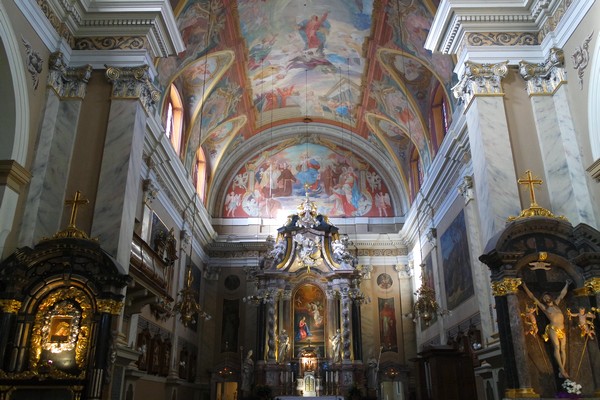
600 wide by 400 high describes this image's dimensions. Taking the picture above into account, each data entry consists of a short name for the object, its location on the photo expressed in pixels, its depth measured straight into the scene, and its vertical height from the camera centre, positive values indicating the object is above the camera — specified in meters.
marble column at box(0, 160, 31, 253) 7.63 +2.90
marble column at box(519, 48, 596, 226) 7.98 +3.97
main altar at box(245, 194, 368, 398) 16.66 +3.04
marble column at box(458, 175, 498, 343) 10.24 +2.65
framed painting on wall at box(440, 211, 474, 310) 12.30 +3.25
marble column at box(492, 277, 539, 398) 6.63 +0.80
